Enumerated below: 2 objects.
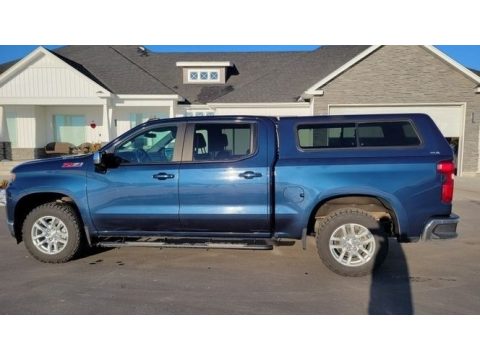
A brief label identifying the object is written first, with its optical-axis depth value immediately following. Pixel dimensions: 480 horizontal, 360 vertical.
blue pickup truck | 4.16
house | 13.77
